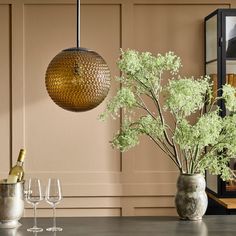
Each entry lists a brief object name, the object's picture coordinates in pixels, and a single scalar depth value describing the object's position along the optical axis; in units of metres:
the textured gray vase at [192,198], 2.46
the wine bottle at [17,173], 2.37
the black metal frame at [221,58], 3.68
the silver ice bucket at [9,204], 2.30
